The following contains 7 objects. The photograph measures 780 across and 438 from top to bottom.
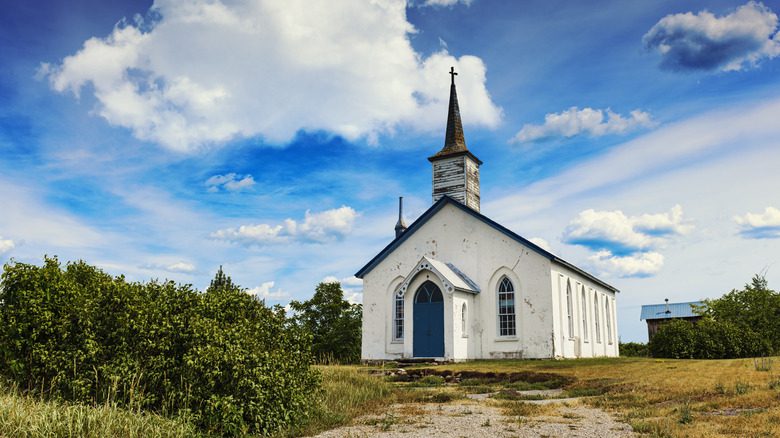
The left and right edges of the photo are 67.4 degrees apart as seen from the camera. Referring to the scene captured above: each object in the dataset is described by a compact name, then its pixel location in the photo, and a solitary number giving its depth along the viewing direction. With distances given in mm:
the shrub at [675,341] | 27281
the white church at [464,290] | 24984
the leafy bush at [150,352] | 8641
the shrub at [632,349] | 40781
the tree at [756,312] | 30703
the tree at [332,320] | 35594
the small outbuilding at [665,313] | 50319
